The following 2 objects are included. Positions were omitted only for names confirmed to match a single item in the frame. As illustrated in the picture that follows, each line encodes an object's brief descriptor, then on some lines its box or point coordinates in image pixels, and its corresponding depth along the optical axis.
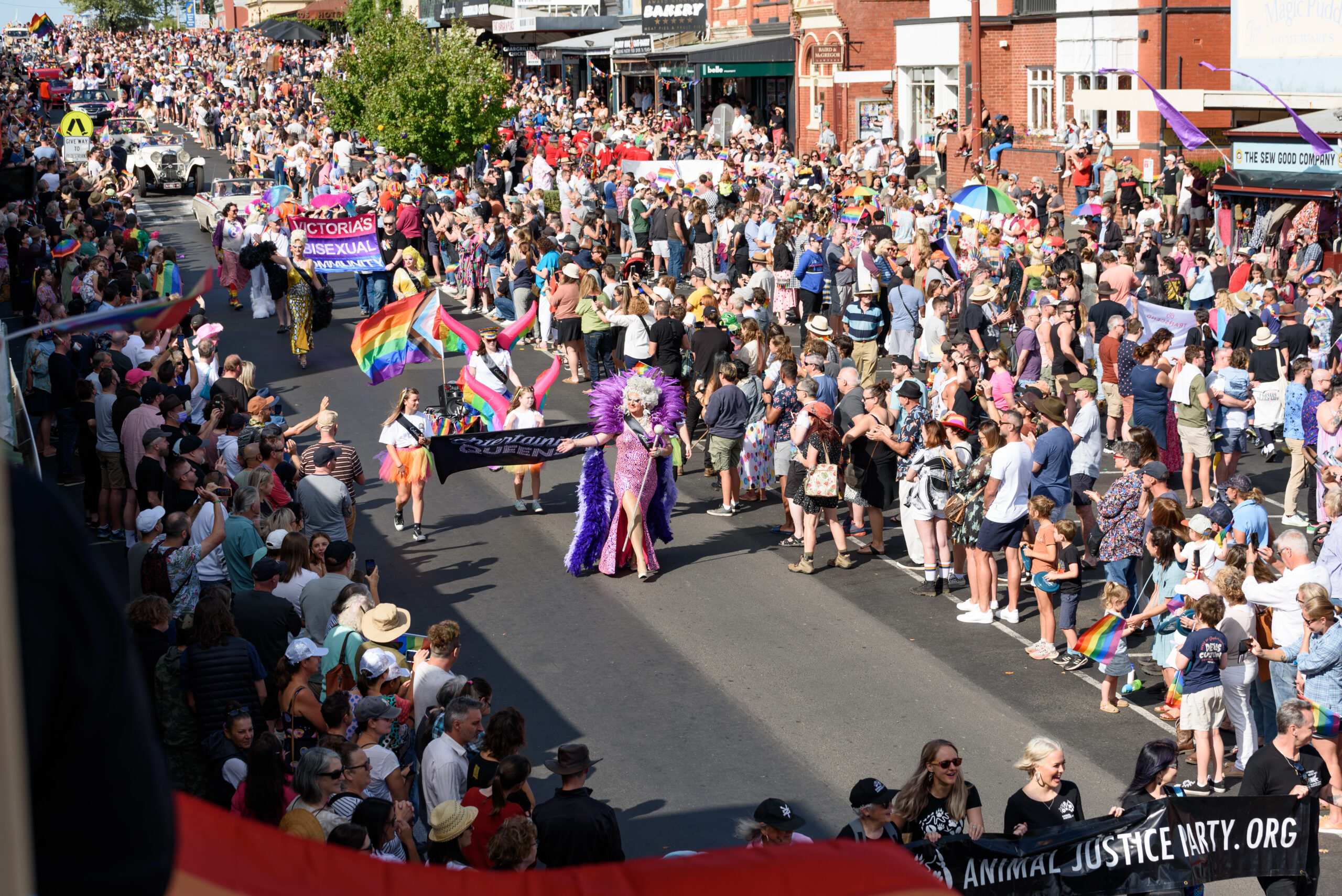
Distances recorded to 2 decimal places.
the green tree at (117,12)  118.50
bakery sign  51.12
